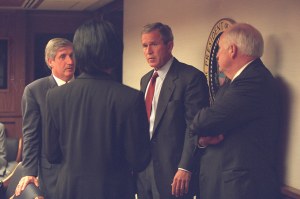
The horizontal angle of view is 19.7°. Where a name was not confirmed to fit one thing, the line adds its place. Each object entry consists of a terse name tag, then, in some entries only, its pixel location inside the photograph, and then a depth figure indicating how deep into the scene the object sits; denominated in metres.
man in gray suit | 4.92
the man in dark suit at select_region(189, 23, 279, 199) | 4.53
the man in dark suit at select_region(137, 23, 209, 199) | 5.29
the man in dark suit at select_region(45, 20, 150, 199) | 3.39
